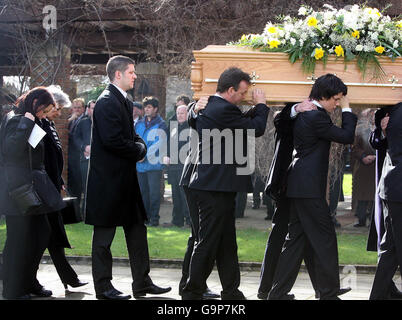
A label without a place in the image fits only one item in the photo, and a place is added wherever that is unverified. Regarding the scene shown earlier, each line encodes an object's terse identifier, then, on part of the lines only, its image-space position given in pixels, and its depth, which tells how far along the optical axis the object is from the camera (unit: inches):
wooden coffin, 481.4
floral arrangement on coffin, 475.5
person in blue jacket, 895.1
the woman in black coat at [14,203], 498.5
